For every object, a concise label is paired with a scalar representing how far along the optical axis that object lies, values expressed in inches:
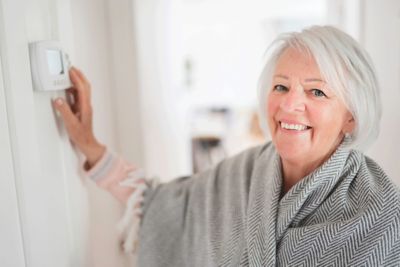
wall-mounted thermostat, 25.2
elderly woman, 26.9
